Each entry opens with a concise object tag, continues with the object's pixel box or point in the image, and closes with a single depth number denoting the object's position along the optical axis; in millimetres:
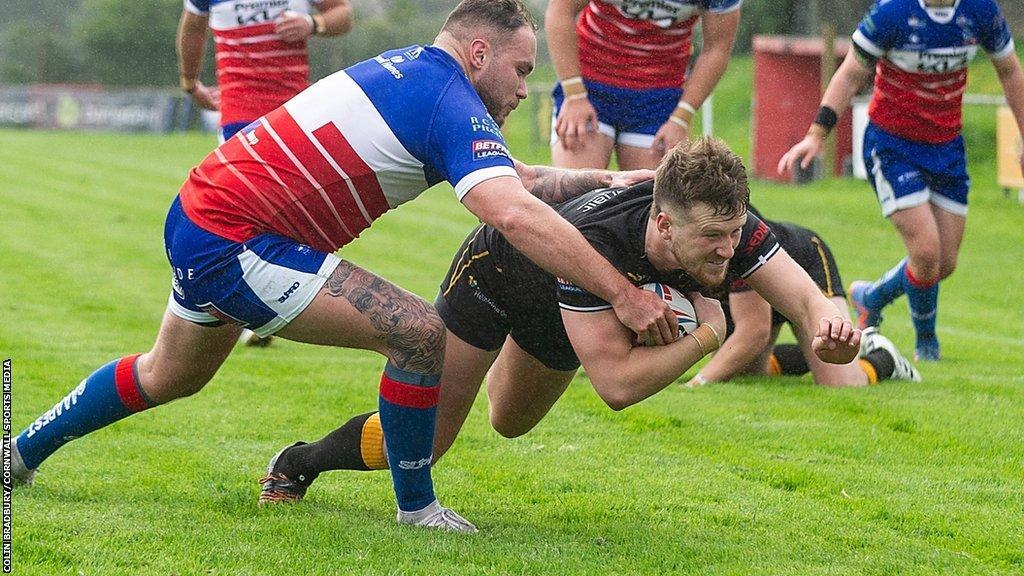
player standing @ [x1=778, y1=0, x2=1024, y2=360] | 15133
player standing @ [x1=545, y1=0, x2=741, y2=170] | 13937
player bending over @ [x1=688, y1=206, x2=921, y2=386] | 13992
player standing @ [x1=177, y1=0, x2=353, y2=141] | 15562
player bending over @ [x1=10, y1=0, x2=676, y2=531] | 8016
